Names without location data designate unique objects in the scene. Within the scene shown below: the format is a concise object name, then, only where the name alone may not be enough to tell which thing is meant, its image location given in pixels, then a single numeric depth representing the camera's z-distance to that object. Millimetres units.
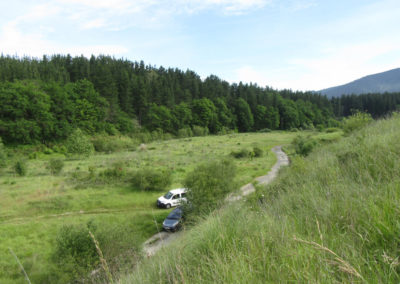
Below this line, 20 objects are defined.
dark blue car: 19219
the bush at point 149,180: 27484
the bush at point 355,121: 25078
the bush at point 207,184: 19656
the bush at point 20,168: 31422
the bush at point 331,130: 85956
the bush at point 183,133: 87531
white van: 24047
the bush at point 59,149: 58016
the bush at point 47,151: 56316
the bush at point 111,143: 59969
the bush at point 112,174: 29455
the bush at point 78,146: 44000
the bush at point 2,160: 35125
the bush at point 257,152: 50000
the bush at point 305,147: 42300
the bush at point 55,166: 32062
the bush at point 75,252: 13359
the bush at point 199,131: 93600
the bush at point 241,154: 48478
